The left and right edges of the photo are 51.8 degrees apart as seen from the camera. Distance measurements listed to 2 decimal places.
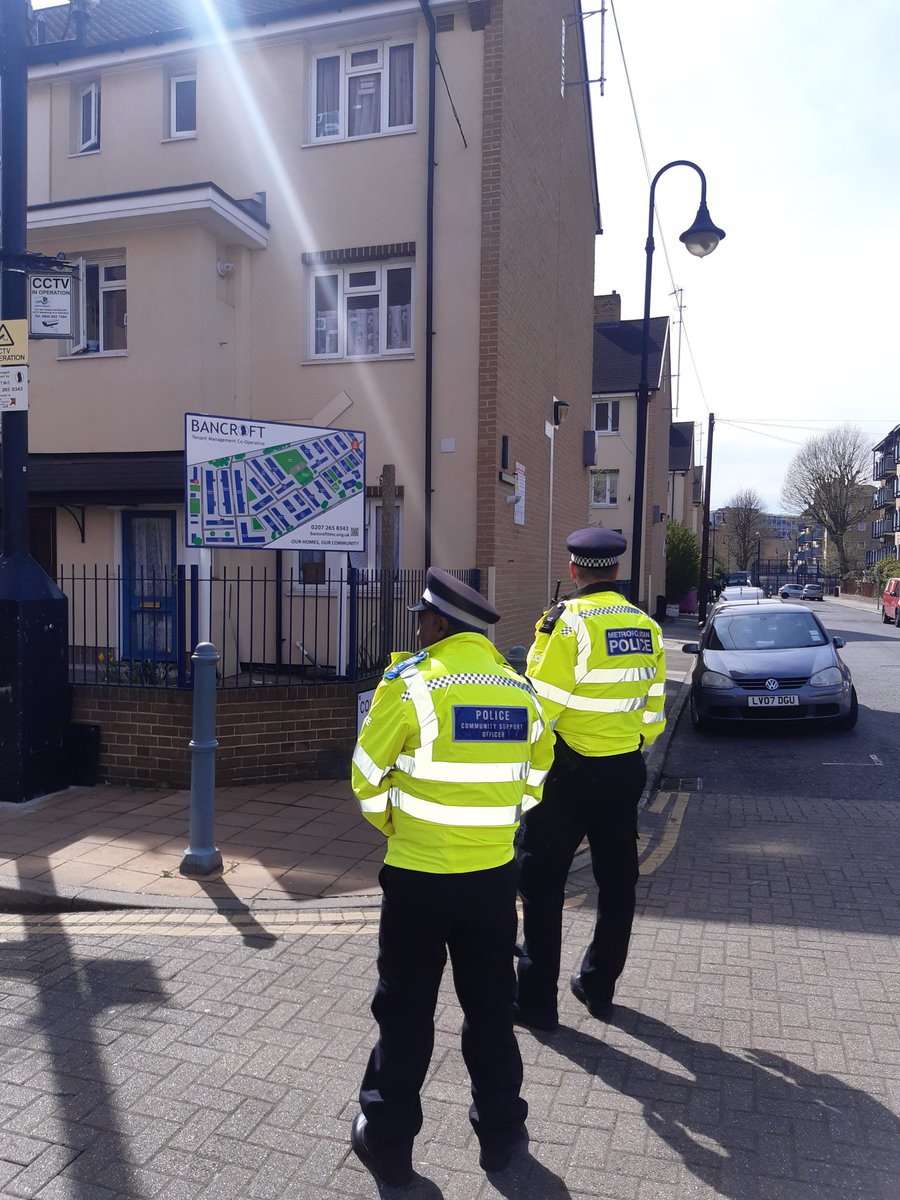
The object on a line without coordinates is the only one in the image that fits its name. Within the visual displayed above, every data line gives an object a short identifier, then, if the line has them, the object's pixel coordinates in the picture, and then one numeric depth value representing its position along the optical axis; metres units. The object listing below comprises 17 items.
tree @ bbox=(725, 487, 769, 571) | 83.94
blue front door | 11.55
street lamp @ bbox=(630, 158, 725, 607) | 11.39
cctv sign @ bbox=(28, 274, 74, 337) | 7.16
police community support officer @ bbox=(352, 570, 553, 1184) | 2.74
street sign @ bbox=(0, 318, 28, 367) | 6.88
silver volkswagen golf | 10.25
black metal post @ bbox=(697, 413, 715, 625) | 28.00
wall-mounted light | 14.77
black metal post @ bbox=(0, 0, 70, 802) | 6.99
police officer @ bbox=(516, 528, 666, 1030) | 3.75
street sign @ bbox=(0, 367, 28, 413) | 6.92
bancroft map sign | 7.94
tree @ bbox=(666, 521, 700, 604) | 35.94
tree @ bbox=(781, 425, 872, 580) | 72.50
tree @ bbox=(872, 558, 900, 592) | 56.22
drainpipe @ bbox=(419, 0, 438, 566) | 11.55
